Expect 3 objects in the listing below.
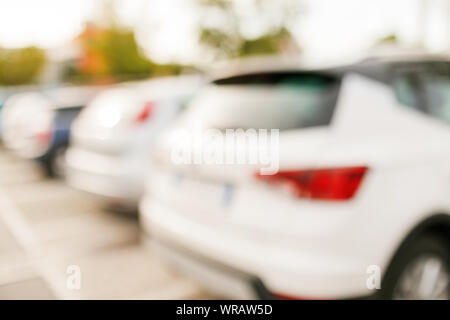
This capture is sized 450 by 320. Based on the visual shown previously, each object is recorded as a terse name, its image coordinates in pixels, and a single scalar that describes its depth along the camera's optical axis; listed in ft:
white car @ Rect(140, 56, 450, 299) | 6.93
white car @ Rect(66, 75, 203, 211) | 14.40
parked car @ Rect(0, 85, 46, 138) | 39.46
